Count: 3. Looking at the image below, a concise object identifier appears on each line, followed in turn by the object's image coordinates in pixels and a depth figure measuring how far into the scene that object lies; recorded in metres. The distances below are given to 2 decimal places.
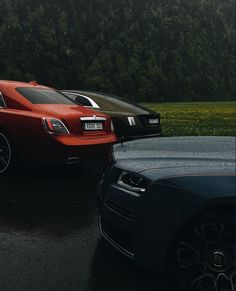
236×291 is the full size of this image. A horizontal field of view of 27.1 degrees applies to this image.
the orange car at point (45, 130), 7.11
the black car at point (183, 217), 3.21
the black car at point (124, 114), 9.24
